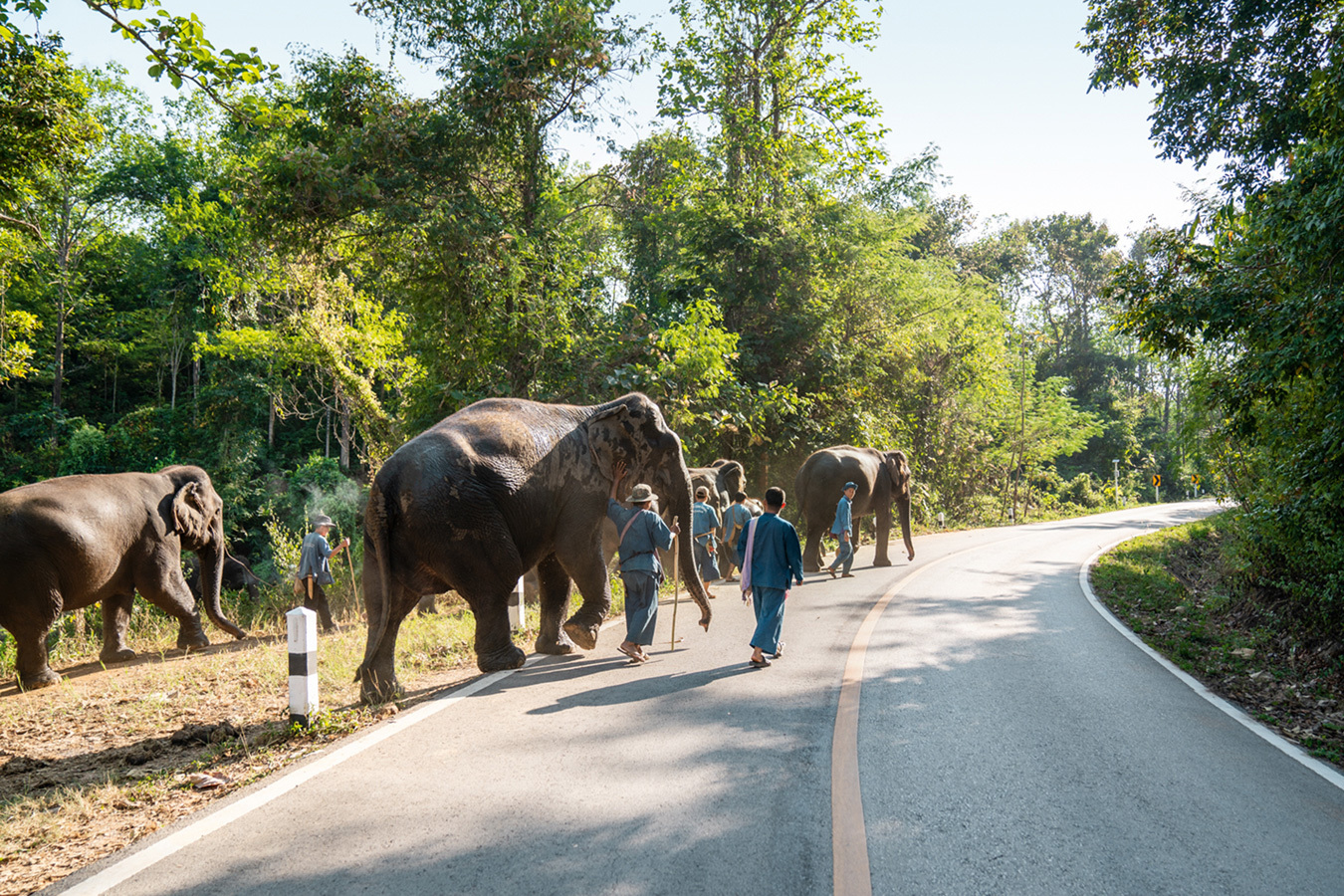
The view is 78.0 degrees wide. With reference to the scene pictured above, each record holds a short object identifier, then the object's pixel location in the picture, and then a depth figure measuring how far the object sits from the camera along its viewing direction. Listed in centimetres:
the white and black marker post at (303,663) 589
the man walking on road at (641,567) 853
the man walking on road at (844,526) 1554
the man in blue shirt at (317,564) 1222
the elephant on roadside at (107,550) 954
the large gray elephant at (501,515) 712
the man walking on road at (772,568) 831
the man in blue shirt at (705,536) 1305
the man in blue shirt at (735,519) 1493
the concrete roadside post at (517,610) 1018
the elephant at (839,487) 1761
